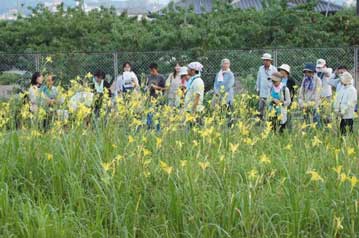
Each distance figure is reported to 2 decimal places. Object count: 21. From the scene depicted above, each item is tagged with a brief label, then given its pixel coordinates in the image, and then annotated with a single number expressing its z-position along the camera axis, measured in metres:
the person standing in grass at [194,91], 12.66
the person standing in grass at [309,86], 15.67
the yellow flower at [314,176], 7.19
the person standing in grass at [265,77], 18.37
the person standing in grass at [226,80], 18.54
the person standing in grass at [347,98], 14.34
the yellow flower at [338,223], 6.62
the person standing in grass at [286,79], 16.67
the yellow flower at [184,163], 7.91
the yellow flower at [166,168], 7.48
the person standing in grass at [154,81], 19.22
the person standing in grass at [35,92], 11.43
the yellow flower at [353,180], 6.92
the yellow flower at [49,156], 9.02
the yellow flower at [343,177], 7.11
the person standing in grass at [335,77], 18.15
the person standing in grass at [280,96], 13.93
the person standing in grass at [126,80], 19.90
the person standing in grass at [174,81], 18.39
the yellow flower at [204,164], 7.64
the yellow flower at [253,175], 7.26
